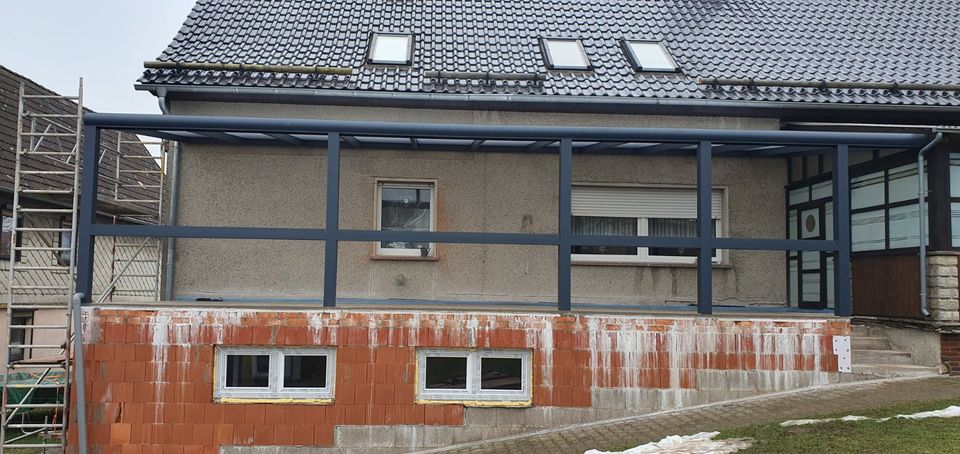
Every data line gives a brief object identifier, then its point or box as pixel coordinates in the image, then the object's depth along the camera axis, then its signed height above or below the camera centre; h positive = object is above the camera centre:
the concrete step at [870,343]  9.31 -0.80
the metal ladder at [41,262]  7.92 +0.17
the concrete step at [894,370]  8.60 -1.07
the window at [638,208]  10.78 +1.07
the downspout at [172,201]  9.97 +1.00
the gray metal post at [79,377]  7.25 -1.08
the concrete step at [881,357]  9.01 -0.95
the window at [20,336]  14.13 -1.32
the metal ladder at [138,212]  10.30 +1.21
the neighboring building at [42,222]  14.03 +1.05
